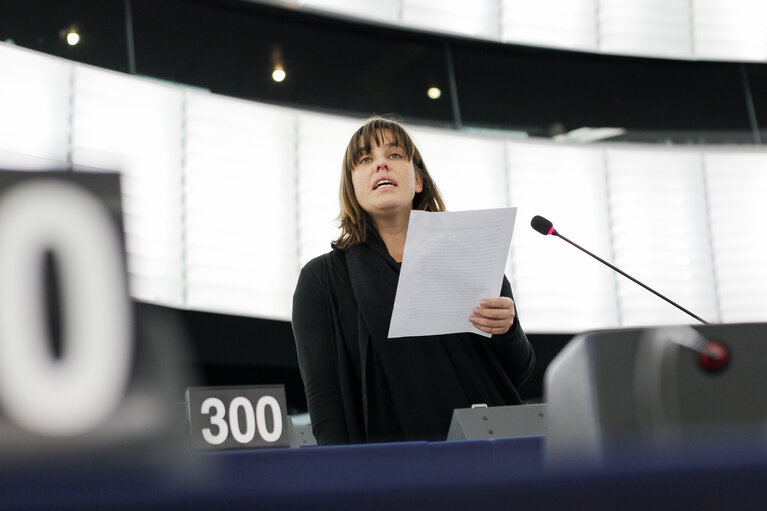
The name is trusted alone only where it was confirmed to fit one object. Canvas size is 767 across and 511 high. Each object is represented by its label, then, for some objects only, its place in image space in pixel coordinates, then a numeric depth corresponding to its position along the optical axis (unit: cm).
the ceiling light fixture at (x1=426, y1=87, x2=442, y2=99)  1154
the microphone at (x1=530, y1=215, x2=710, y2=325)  388
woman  315
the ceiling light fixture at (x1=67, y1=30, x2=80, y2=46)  916
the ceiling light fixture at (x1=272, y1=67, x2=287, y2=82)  1051
